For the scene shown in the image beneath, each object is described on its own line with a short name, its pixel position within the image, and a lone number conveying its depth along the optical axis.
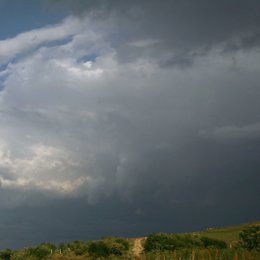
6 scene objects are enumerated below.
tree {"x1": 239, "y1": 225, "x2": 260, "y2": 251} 75.57
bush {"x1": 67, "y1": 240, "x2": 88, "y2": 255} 101.26
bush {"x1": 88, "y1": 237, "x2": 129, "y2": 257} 94.00
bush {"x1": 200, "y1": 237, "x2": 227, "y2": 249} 92.56
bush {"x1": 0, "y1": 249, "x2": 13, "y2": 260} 99.12
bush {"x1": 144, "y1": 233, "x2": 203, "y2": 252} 92.18
